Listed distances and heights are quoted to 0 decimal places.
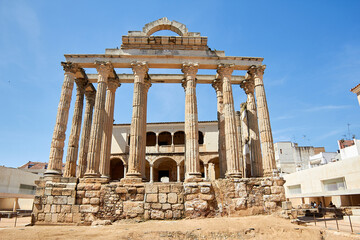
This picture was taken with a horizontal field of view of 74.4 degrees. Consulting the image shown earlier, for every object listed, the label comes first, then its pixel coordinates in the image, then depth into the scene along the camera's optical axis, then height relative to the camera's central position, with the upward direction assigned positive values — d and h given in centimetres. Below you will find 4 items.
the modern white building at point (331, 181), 1839 +77
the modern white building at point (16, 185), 2592 +78
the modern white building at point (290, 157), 3653 +493
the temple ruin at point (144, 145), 1165 +261
